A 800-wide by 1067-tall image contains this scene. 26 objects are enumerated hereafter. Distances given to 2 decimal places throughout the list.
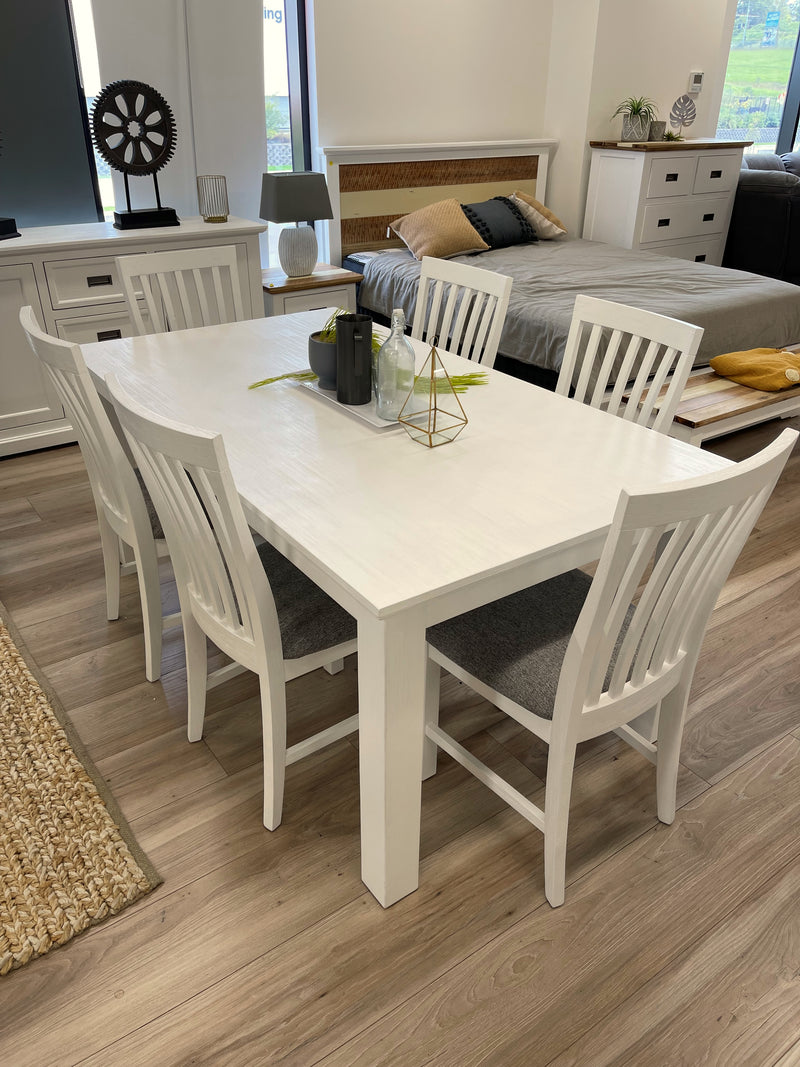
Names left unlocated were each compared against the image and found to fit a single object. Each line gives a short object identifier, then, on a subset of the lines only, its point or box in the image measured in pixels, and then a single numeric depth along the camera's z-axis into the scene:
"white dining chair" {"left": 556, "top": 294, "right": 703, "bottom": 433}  2.00
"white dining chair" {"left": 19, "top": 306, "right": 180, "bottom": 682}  1.80
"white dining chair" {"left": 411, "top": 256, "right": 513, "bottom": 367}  2.50
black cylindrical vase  1.88
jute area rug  1.55
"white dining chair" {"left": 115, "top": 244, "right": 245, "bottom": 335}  2.68
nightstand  3.89
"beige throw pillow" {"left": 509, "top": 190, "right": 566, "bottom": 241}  4.82
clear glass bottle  1.81
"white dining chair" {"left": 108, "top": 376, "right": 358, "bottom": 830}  1.37
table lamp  3.66
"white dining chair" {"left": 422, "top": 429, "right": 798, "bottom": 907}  1.21
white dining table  1.34
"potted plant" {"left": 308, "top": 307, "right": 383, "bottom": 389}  1.99
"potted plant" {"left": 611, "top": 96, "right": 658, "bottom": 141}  5.02
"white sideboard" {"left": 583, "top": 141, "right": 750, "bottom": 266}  4.92
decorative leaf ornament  5.40
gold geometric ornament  1.84
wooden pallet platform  2.94
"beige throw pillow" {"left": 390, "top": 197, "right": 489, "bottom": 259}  4.34
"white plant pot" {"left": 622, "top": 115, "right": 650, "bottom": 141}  5.03
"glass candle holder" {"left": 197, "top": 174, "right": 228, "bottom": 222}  3.66
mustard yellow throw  3.23
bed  3.54
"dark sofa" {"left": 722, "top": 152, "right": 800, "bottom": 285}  5.32
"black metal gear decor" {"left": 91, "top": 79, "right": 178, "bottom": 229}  3.33
